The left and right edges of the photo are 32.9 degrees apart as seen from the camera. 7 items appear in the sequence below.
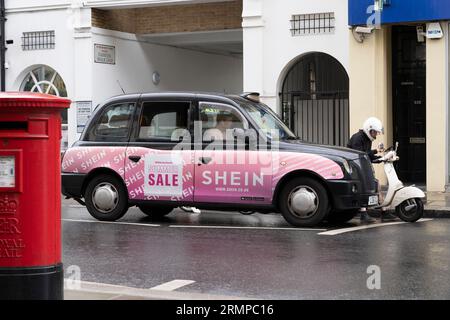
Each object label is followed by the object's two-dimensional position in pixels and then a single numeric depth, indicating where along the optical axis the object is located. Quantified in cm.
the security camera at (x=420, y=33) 1595
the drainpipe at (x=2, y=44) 2020
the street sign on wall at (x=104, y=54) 1961
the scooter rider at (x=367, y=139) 1201
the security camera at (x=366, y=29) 1607
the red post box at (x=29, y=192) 551
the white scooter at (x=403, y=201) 1153
